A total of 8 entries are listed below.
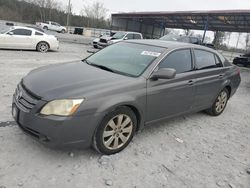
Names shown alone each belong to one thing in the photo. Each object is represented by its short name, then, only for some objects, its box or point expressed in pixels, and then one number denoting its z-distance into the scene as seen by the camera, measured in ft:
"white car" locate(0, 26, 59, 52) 31.25
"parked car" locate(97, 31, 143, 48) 45.18
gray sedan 7.24
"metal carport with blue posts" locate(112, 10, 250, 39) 61.16
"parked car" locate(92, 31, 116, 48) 48.53
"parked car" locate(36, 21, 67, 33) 108.29
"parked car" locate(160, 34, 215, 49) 42.82
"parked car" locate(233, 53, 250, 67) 47.68
